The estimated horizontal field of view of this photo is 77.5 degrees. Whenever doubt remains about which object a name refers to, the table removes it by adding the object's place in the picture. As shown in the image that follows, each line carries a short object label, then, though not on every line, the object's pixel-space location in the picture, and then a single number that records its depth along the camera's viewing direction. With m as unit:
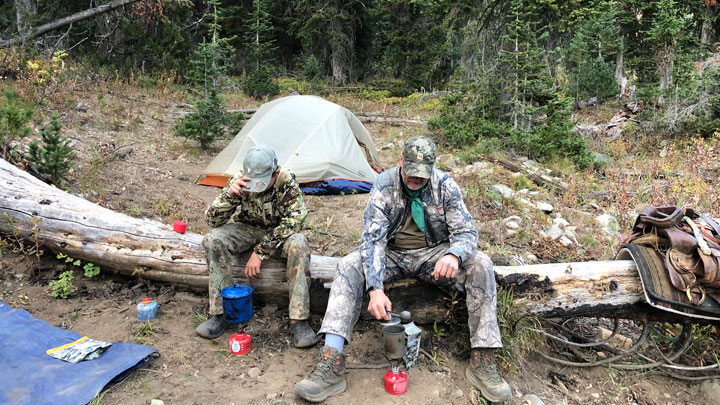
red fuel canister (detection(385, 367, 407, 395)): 2.75
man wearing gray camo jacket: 2.82
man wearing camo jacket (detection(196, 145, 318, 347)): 3.32
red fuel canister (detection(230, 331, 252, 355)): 3.13
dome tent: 7.39
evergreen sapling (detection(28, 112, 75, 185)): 5.35
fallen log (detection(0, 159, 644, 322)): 3.33
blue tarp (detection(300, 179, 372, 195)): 7.27
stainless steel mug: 2.91
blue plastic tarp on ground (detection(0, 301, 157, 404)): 2.57
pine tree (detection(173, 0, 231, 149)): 8.96
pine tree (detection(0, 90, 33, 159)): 5.30
